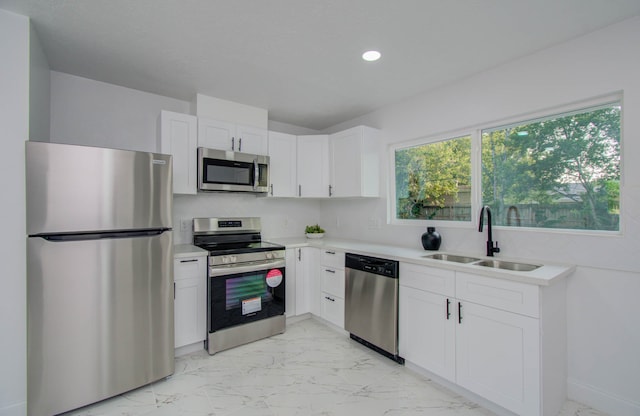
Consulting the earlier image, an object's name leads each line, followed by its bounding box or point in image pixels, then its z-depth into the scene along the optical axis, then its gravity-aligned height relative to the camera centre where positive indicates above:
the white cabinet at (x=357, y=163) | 3.38 +0.55
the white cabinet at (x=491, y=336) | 1.75 -0.85
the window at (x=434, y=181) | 2.85 +0.30
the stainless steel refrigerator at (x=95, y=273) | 1.81 -0.42
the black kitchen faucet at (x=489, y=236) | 2.42 -0.22
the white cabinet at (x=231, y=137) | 3.04 +0.79
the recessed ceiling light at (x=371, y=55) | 2.28 +1.20
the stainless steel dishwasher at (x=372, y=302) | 2.54 -0.85
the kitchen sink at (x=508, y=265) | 2.22 -0.43
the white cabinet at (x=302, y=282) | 3.34 -0.82
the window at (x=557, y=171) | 2.05 +0.30
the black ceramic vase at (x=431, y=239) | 2.78 -0.28
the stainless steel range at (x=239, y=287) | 2.70 -0.75
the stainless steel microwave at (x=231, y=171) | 2.94 +0.40
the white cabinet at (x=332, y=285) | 3.10 -0.82
